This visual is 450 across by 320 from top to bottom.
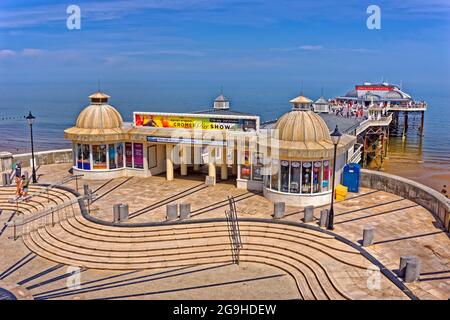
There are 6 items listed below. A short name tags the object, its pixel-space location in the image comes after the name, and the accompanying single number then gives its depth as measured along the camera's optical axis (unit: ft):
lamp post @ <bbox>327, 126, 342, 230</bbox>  56.34
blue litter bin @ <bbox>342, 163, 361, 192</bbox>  76.59
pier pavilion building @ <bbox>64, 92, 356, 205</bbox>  70.03
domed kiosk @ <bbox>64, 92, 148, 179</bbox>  87.15
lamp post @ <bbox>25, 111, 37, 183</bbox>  84.06
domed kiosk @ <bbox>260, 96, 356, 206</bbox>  68.95
